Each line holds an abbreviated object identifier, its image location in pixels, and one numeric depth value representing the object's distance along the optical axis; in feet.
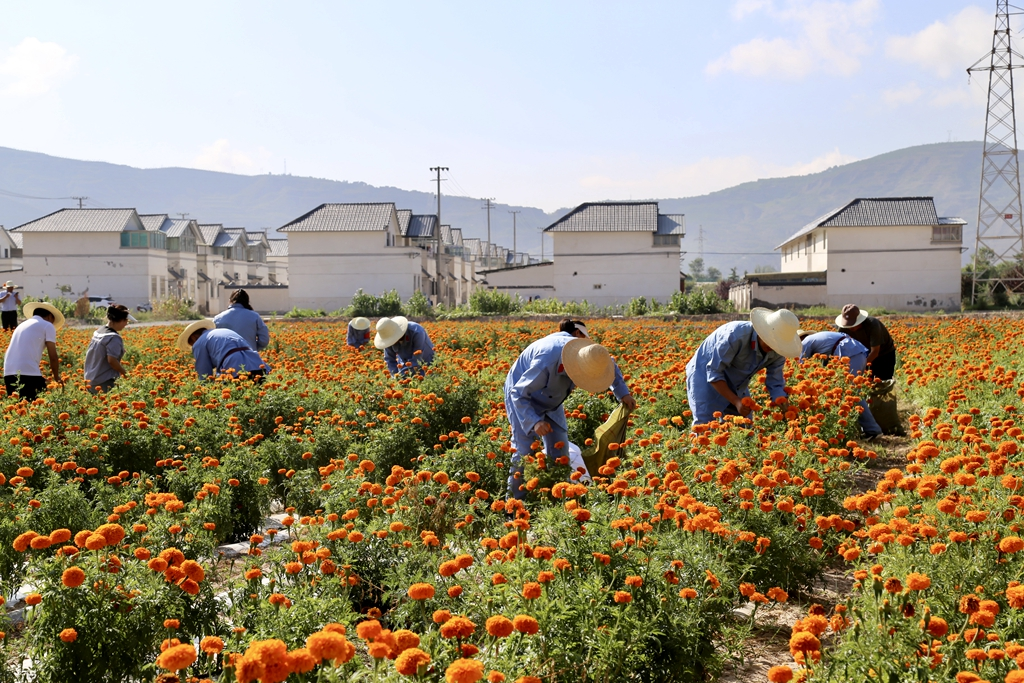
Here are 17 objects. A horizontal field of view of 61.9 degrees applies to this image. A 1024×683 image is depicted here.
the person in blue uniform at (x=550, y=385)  17.94
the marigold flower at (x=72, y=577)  9.06
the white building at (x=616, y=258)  170.50
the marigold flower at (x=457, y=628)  7.81
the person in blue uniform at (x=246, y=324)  33.83
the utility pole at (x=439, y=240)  164.67
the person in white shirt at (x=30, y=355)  26.99
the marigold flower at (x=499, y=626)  7.87
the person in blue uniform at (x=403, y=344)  30.32
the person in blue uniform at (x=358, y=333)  41.07
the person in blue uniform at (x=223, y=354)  30.58
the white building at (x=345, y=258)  181.06
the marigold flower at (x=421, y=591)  8.64
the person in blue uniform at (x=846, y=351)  27.99
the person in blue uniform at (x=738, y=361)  21.11
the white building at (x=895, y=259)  164.86
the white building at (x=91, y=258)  189.98
